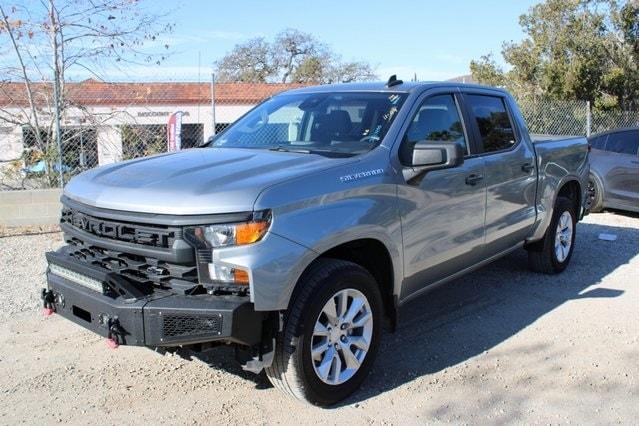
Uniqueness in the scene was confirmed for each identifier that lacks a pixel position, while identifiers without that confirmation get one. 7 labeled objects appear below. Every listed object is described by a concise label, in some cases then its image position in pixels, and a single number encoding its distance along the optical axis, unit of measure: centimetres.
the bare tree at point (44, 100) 962
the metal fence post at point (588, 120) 1483
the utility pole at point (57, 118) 884
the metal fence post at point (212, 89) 1059
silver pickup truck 329
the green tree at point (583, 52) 2008
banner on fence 1005
